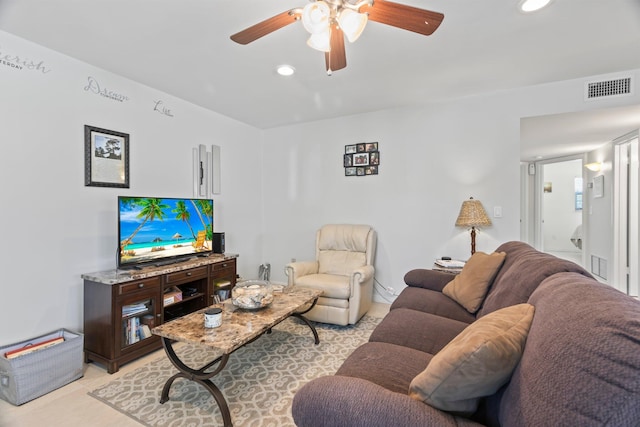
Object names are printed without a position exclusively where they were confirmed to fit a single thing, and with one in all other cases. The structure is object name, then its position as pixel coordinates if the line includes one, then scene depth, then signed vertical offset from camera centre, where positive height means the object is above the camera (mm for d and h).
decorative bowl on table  2086 -607
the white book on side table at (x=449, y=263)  2877 -514
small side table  2785 -556
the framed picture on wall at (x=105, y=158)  2480 +491
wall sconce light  4391 +670
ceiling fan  1381 +945
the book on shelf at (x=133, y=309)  2250 -754
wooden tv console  2176 -752
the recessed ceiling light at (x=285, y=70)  2547 +1254
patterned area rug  1712 -1164
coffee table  1614 -699
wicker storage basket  1813 -1010
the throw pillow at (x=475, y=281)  1963 -484
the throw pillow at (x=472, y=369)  877 -477
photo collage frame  3752 +688
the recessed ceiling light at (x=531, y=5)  1731 +1229
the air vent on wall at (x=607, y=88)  2664 +1125
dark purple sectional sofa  612 -404
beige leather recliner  2893 -667
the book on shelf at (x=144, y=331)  2395 -966
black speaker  3322 -341
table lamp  2986 -57
